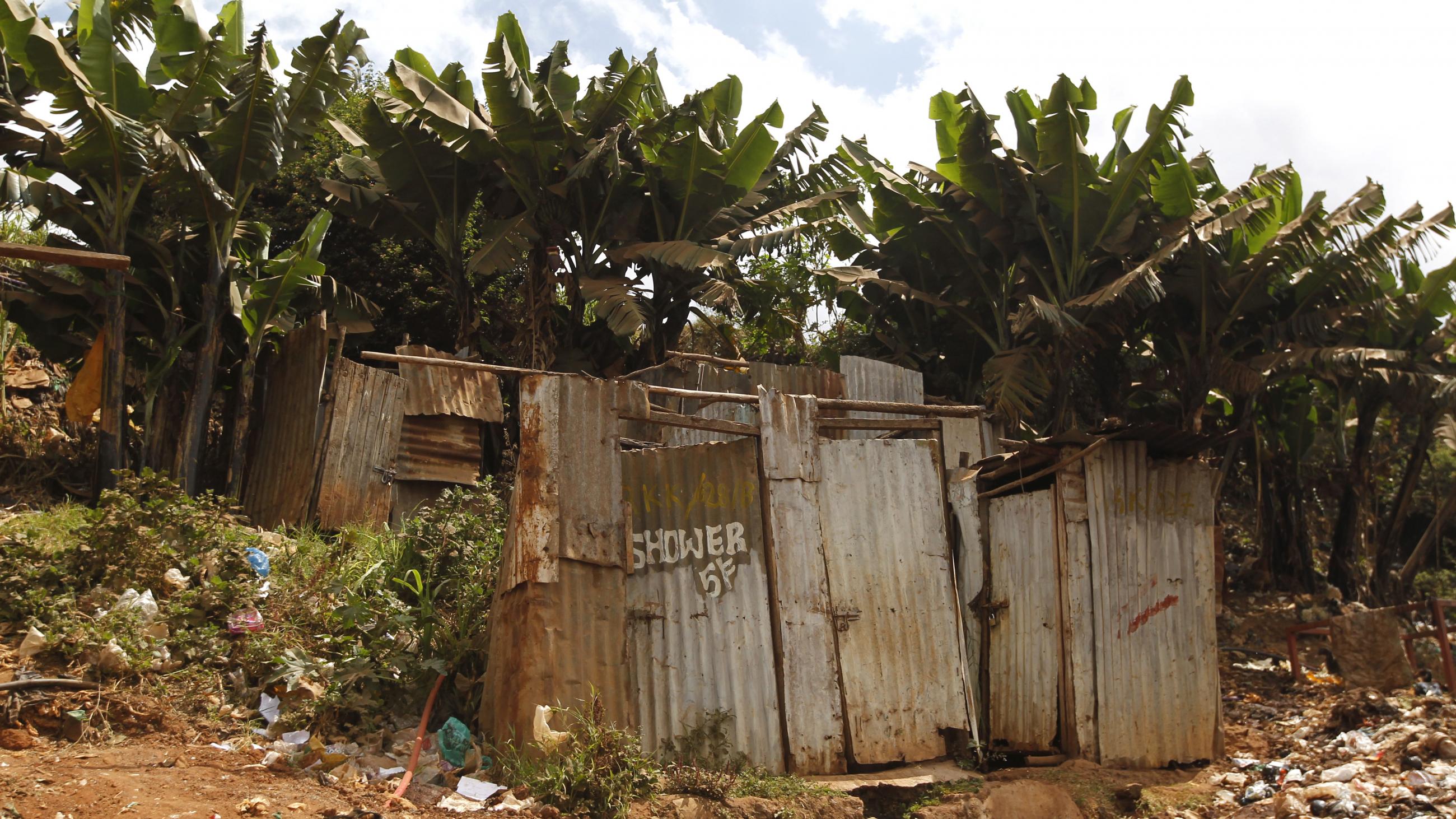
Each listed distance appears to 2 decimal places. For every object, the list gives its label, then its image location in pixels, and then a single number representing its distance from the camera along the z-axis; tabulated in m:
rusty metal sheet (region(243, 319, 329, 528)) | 8.98
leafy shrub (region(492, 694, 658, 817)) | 4.94
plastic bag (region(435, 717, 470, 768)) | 5.48
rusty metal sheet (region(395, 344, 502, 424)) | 9.48
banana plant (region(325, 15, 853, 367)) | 10.17
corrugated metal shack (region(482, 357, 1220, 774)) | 5.72
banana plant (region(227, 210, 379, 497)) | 8.98
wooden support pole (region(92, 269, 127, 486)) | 8.51
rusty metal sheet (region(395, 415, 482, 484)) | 9.48
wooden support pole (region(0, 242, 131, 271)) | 5.11
